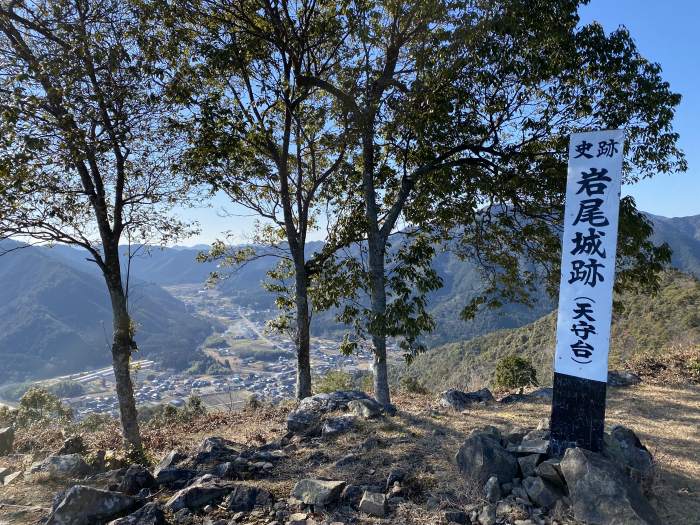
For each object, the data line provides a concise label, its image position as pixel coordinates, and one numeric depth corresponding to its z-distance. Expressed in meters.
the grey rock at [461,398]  10.95
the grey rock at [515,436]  6.26
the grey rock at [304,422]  8.62
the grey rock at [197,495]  5.17
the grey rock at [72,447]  7.87
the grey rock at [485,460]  5.43
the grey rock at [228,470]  6.14
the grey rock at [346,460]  6.57
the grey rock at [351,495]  5.21
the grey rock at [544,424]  7.17
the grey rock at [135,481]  5.78
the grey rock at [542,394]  11.47
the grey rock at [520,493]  5.02
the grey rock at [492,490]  5.05
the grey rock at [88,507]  4.85
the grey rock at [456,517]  4.74
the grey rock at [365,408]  8.84
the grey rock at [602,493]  4.46
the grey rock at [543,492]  4.90
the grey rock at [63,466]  6.84
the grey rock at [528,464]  5.41
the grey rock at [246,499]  5.12
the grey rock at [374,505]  4.93
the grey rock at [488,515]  4.64
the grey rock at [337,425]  8.19
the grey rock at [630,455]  5.39
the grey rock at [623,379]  12.64
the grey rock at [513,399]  11.43
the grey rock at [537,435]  6.03
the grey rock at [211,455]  6.79
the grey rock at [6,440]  9.23
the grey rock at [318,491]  5.12
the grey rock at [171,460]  6.74
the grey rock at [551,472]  5.09
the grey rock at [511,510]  4.72
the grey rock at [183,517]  4.89
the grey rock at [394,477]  5.61
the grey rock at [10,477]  6.77
